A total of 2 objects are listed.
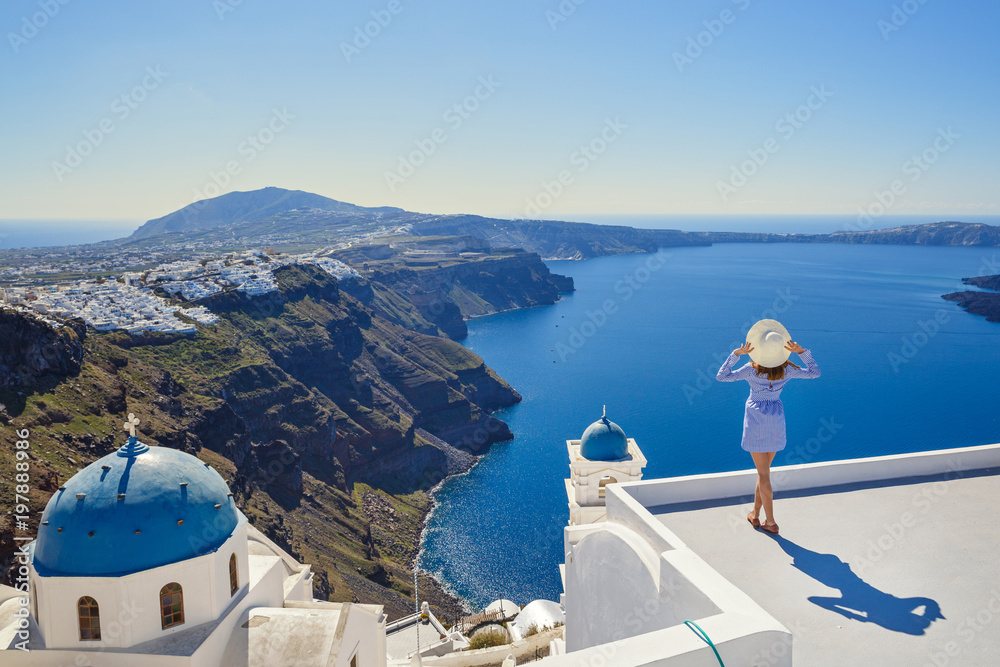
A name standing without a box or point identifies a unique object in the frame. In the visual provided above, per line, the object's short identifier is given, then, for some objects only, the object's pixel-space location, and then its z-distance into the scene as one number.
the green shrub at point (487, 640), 30.38
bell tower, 21.05
